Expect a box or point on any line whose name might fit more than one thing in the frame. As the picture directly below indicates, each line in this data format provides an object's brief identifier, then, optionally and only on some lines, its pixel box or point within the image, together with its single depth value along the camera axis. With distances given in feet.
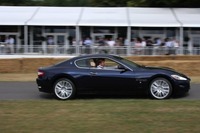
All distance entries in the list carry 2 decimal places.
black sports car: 41.60
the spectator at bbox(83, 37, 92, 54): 104.35
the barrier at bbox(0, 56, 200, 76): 67.26
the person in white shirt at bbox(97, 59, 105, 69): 42.70
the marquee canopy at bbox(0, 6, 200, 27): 118.11
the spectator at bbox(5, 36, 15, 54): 106.32
